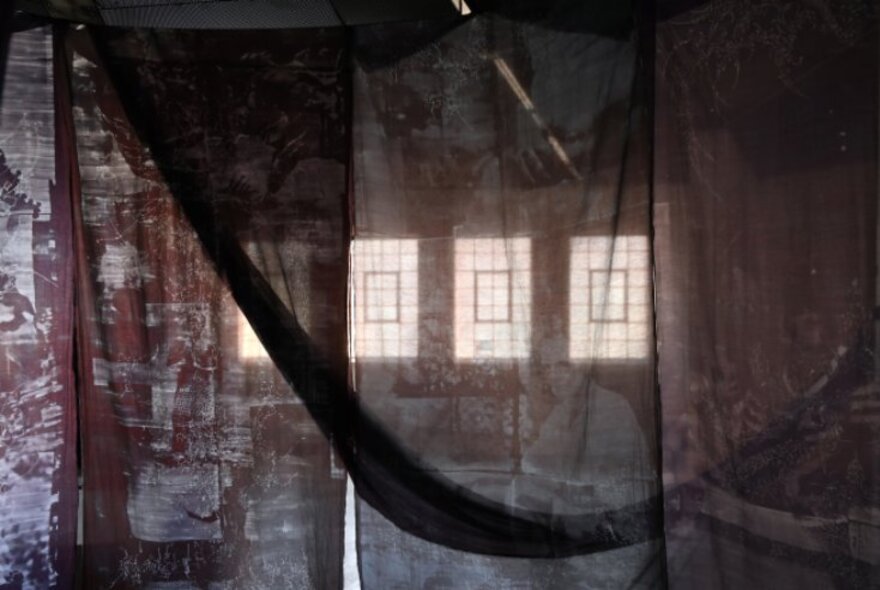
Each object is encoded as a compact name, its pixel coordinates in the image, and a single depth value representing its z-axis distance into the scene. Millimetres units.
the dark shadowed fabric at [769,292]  1679
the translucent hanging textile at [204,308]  2223
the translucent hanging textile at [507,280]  2014
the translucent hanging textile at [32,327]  2219
